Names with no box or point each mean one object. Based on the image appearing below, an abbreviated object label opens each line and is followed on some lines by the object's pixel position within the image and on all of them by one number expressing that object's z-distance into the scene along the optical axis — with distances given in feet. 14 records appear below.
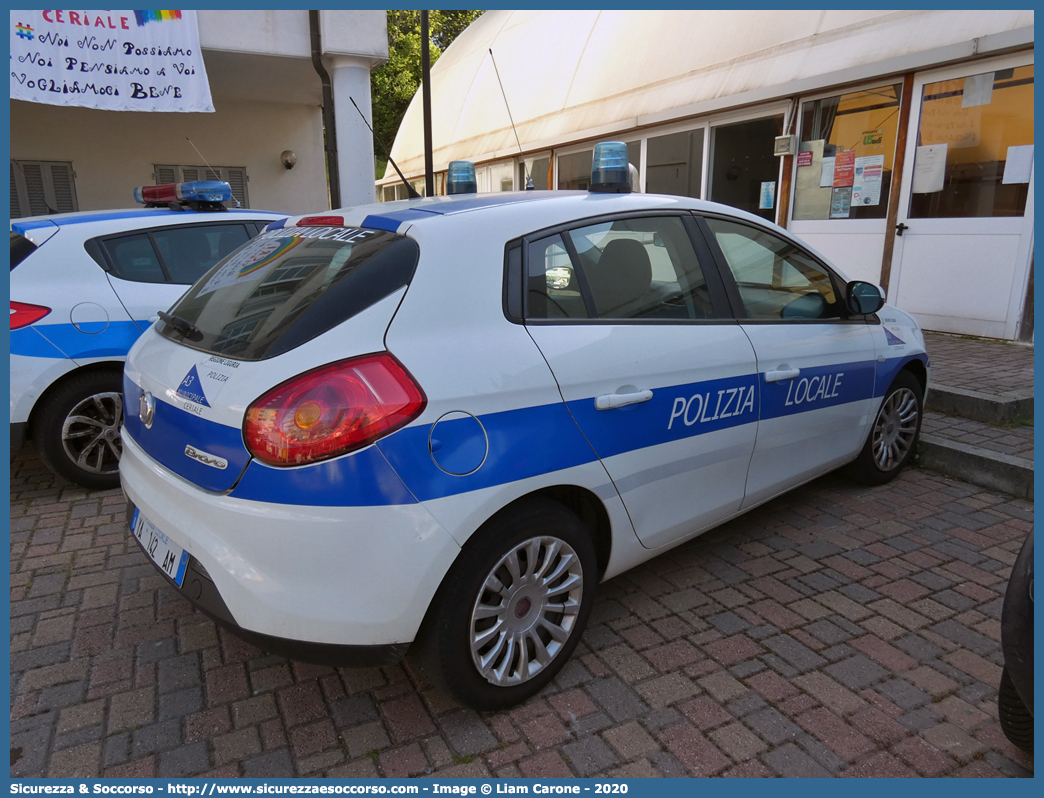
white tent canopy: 23.00
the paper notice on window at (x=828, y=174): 26.73
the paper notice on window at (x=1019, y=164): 20.77
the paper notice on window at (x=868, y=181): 24.99
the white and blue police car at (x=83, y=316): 12.94
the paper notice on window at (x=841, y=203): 26.16
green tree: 82.12
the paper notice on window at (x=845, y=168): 25.88
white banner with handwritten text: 21.90
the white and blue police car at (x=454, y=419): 6.54
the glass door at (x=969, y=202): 20.97
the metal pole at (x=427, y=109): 29.84
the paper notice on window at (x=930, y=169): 22.85
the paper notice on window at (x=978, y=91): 21.42
